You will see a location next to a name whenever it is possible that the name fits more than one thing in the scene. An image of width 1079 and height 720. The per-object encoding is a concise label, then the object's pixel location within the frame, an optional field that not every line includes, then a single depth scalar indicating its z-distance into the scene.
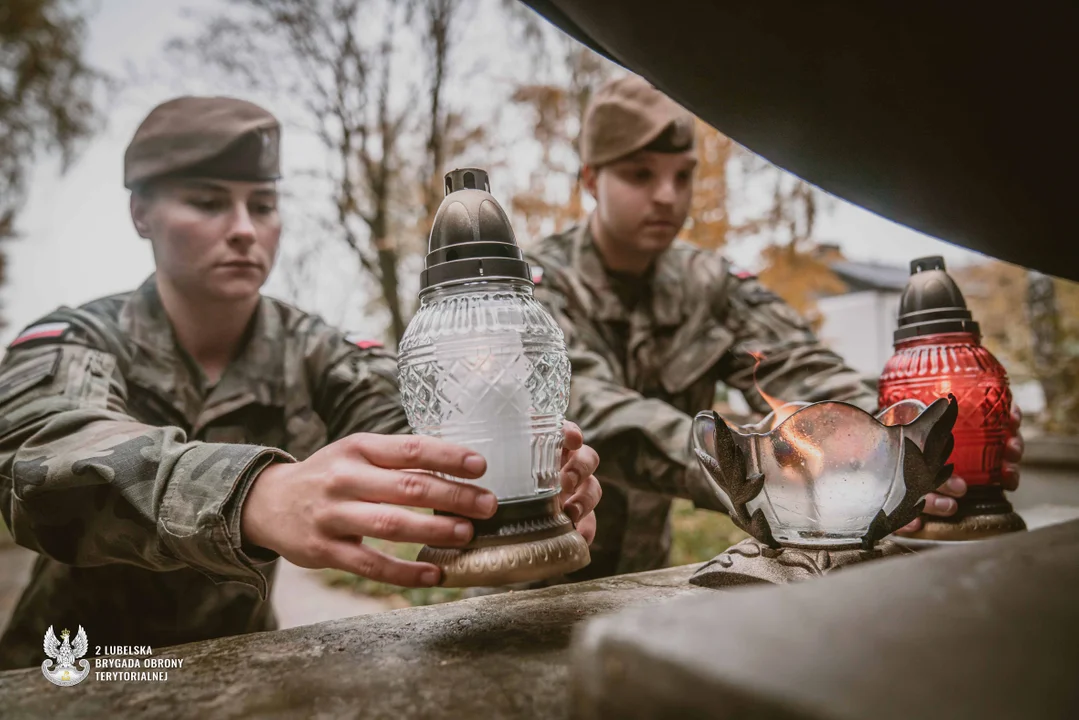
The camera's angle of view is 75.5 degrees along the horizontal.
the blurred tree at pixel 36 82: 5.00
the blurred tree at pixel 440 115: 5.17
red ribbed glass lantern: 1.22
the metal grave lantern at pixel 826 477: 0.94
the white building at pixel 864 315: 10.87
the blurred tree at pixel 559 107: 4.78
